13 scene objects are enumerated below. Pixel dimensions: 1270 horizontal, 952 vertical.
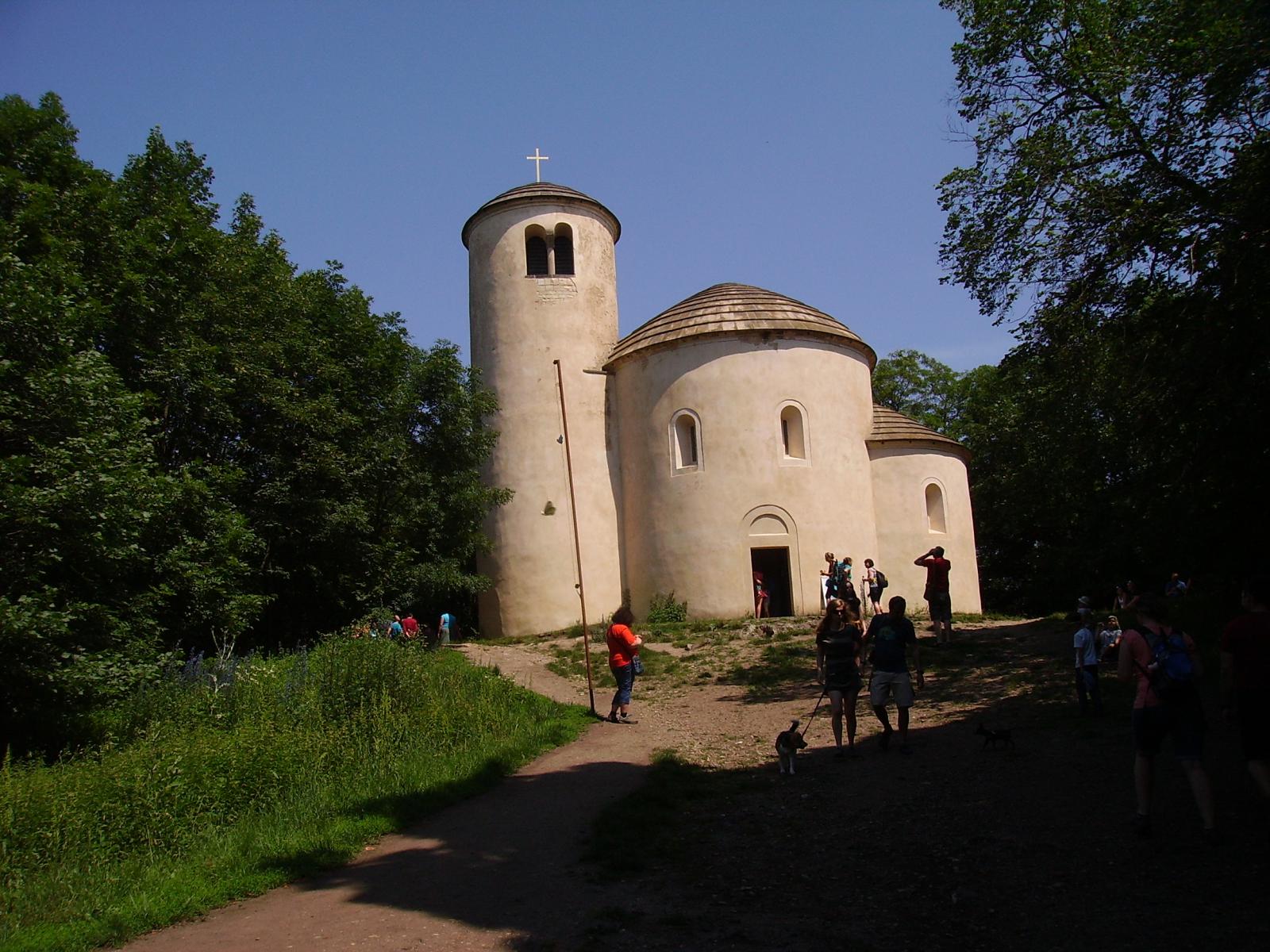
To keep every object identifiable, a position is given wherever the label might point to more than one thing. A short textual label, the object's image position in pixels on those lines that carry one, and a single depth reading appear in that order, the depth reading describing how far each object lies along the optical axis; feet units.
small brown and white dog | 31.89
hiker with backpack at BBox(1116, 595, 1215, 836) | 21.80
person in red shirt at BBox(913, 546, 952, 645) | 52.49
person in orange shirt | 43.09
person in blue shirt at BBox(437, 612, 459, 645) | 80.07
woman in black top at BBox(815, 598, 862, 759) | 34.22
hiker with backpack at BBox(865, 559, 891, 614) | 67.05
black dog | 32.09
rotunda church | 79.00
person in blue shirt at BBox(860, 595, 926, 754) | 33.76
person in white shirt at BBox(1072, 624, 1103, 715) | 35.63
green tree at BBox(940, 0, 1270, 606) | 34.60
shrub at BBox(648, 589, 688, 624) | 77.61
